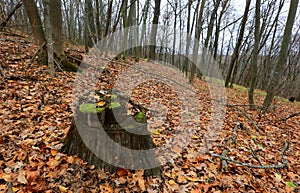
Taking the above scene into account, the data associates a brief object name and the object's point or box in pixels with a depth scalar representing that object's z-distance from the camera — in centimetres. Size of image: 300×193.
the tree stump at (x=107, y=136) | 217
